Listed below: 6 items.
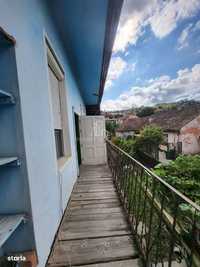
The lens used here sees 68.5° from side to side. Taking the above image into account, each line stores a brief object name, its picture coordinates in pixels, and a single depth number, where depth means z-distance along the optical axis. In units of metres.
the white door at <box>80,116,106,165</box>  5.05
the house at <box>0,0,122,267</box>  0.99
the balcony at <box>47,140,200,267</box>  1.21
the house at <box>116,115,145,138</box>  20.19
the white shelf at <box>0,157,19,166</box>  0.87
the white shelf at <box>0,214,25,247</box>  0.80
